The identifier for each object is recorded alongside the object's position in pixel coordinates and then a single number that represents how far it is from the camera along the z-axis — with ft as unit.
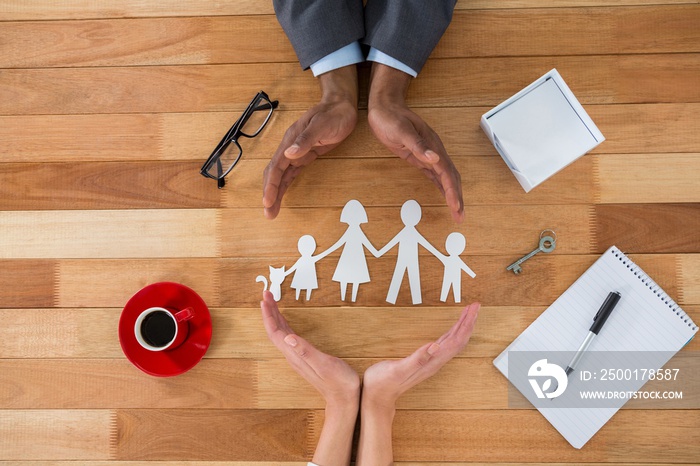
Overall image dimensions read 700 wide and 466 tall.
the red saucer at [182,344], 4.48
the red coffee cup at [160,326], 4.28
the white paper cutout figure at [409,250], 4.64
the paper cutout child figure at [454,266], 4.63
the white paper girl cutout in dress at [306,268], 4.70
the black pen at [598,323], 4.42
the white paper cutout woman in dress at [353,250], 4.67
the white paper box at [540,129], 4.34
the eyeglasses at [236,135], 4.69
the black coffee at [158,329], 4.32
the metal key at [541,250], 4.58
